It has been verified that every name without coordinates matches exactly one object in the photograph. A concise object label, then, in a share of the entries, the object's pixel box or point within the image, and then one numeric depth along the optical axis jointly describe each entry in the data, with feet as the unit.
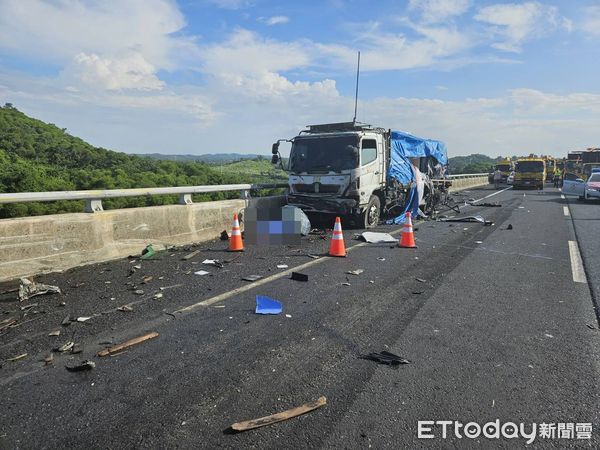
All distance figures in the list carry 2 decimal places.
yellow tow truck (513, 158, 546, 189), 115.34
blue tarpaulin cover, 43.01
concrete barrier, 19.80
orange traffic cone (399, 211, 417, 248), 29.68
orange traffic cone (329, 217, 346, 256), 26.35
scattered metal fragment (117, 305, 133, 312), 15.85
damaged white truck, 35.50
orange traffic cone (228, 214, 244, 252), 27.95
